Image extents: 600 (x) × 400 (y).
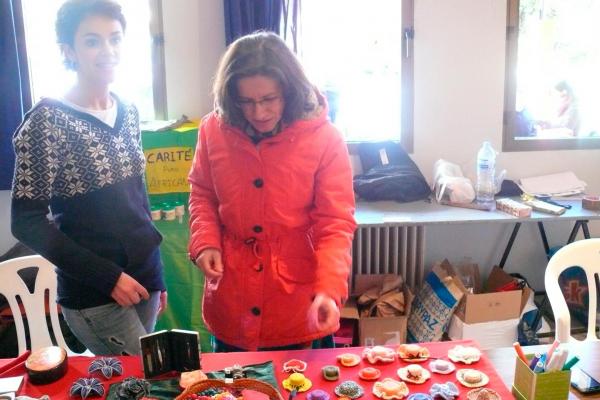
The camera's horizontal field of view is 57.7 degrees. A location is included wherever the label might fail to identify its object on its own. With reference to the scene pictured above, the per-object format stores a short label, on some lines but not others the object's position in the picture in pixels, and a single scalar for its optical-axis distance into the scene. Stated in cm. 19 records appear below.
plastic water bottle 271
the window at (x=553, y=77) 290
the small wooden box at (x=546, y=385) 102
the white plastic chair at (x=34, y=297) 167
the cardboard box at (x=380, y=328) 257
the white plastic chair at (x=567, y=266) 153
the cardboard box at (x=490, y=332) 251
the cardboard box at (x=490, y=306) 250
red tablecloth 110
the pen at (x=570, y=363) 102
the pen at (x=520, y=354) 106
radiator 279
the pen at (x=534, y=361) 104
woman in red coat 124
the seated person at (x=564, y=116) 301
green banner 236
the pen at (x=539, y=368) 103
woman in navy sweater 119
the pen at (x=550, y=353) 103
